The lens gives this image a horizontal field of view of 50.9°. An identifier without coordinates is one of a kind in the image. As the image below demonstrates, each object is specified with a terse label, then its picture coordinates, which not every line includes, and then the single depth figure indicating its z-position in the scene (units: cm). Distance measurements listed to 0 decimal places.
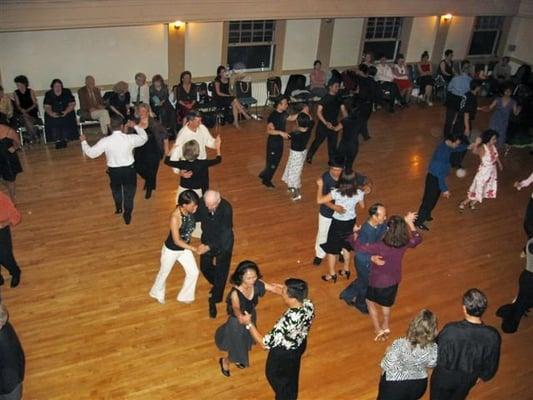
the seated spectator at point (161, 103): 1077
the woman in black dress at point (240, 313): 461
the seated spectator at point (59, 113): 993
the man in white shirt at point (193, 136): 707
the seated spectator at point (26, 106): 972
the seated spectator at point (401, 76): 1356
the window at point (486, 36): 1577
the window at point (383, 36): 1412
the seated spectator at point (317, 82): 1266
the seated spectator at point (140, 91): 1052
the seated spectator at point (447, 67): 1404
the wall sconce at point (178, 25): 1127
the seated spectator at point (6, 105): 926
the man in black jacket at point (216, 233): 550
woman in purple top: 520
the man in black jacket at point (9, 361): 421
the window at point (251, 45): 1245
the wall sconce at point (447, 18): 1456
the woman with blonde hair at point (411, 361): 420
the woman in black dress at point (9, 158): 727
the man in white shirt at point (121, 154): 688
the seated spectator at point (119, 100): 1032
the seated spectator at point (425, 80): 1408
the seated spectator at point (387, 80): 1341
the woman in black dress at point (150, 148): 739
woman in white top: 605
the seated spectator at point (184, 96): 1069
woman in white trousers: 542
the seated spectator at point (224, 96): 1147
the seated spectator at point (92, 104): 1031
